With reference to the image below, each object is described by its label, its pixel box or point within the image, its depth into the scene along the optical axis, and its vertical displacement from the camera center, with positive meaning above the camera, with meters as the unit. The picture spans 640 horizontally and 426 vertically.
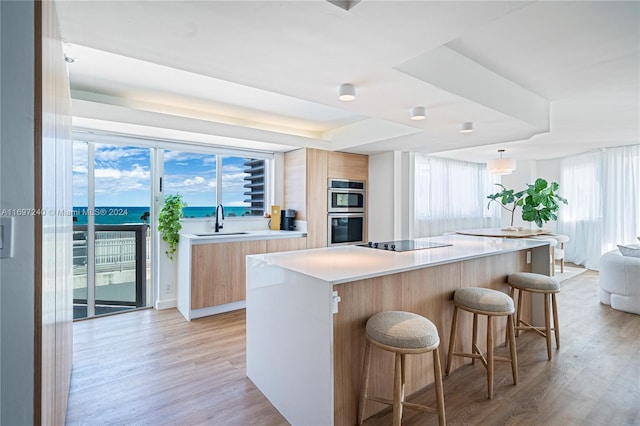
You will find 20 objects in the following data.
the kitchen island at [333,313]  1.73 -0.65
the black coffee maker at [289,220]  4.70 -0.12
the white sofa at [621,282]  3.77 -0.89
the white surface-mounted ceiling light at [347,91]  2.25 +0.87
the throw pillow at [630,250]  4.04 -0.51
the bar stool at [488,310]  2.13 -0.69
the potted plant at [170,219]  3.87 -0.08
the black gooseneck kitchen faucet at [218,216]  4.30 -0.05
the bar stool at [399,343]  1.64 -0.70
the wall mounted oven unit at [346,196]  4.77 +0.26
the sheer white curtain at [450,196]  6.23 +0.34
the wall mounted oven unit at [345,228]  4.83 -0.26
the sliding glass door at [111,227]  3.58 -0.17
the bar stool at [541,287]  2.64 -0.66
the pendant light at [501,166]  5.30 +0.78
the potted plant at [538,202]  5.06 +0.15
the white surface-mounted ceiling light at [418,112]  2.71 +0.87
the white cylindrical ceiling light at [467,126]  3.22 +0.88
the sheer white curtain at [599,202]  5.64 +0.18
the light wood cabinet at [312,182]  4.52 +0.45
